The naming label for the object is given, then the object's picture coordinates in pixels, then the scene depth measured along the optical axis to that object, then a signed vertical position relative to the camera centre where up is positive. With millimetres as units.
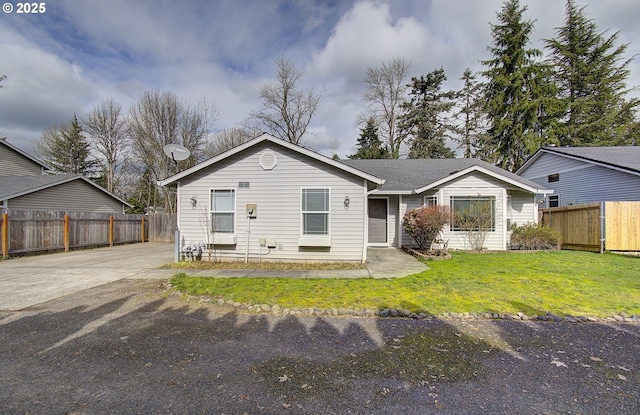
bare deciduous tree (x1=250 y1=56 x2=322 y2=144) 24766 +9154
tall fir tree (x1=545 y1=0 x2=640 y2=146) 23812 +10555
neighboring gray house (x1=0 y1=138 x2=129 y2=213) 13406 +964
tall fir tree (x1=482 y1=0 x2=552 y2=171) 24188 +10288
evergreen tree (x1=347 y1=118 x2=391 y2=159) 28125 +6530
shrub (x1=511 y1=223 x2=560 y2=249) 11117 -1240
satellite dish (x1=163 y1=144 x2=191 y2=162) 9234 +1833
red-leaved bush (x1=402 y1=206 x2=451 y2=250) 10062 -586
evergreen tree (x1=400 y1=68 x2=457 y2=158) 27266 +8706
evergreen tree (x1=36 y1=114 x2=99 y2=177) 28797 +6108
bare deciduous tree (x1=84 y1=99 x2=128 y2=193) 25266 +6779
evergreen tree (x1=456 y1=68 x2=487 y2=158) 27656 +8963
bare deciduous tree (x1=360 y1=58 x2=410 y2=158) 26767 +10739
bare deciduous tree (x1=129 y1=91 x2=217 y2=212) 22375 +6527
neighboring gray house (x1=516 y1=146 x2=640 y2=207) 12523 +1651
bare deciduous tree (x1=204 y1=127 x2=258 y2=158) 25628 +6390
